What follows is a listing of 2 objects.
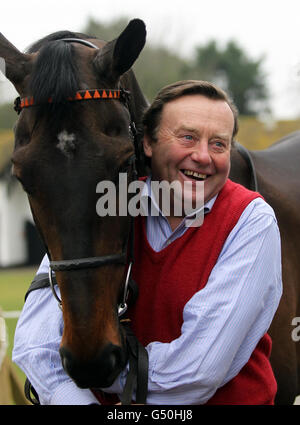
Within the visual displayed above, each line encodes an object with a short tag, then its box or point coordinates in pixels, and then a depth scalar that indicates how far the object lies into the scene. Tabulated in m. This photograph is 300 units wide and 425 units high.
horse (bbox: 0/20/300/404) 1.84
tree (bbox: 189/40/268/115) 40.72
